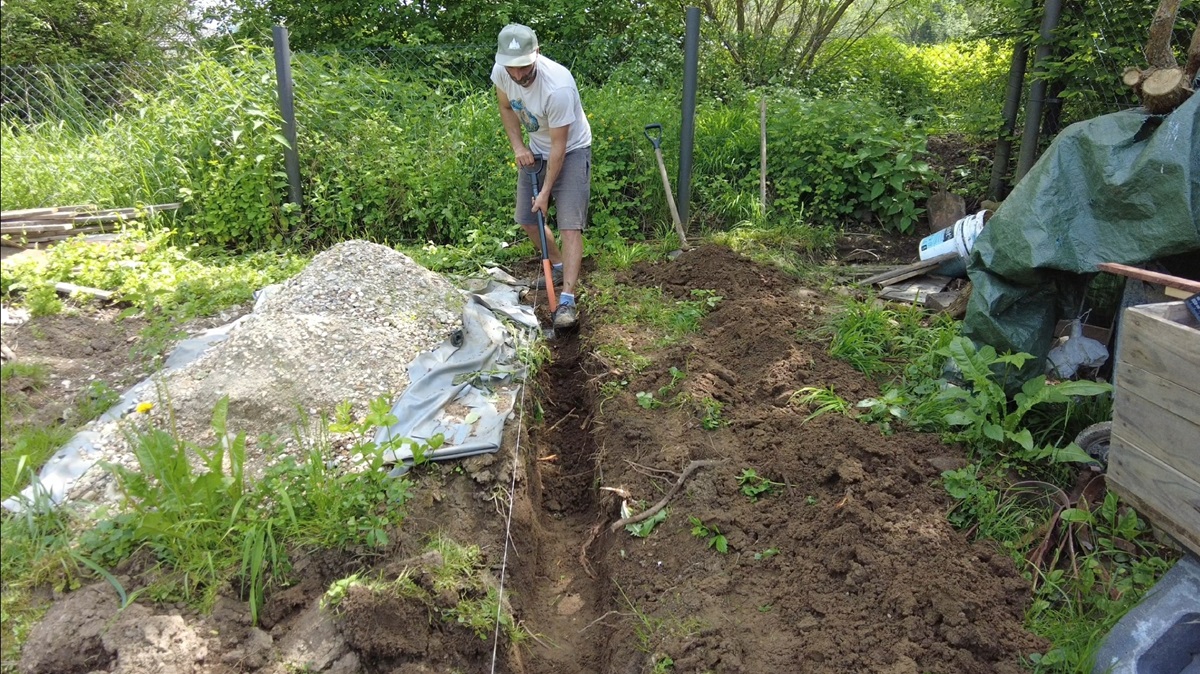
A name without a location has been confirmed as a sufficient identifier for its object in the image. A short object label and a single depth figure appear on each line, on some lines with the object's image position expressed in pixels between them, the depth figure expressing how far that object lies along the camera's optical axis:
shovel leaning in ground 6.10
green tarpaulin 3.22
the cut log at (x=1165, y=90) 3.43
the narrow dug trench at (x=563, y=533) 3.10
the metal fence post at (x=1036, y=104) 5.35
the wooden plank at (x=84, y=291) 3.76
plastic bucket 4.76
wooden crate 2.38
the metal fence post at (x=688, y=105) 6.32
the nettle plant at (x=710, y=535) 3.02
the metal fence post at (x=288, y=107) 6.13
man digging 4.76
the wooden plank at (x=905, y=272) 5.15
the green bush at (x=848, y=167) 6.28
